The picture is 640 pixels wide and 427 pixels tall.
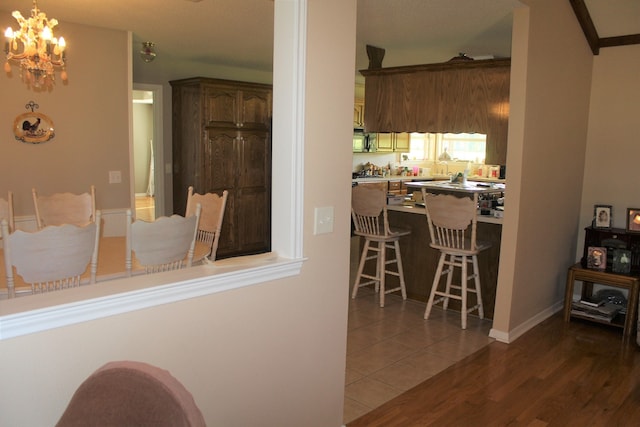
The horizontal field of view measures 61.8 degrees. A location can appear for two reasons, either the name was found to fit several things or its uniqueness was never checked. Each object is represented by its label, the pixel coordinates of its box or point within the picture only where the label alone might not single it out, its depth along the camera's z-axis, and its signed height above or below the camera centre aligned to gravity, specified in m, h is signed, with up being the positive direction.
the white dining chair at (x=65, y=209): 3.76 -0.45
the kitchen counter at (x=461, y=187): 5.35 -0.33
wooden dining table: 2.68 -0.64
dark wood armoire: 6.19 -0.02
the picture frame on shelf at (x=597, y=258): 4.41 -0.82
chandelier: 3.14 +0.59
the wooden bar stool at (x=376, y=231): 4.71 -0.70
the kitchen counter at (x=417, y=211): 4.43 -0.51
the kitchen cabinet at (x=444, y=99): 4.73 +0.53
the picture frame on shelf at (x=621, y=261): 4.29 -0.81
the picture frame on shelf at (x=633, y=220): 4.50 -0.50
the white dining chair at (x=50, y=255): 2.32 -0.48
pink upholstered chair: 1.10 -0.54
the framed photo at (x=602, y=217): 4.66 -0.50
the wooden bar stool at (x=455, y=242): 4.19 -0.71
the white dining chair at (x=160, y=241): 2.65 -0.47
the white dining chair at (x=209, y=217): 3.66 -0.47
